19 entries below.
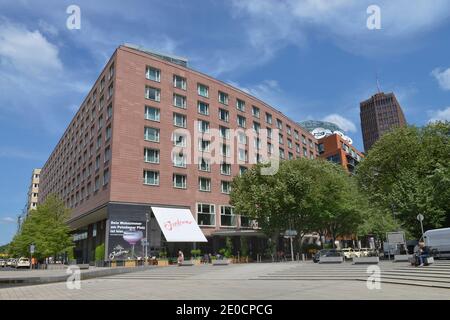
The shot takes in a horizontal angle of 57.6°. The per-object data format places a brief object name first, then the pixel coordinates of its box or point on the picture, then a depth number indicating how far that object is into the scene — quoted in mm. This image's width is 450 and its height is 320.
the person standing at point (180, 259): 37266
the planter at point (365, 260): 24938
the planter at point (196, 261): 40894
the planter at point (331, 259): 28898
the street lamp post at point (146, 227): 39191
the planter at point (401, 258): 26375
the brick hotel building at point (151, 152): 44062
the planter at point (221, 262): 35844
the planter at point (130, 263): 39694
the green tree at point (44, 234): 51250
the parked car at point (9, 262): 69350
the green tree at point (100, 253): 41625
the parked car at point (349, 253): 48812
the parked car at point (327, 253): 33025
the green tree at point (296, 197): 41875
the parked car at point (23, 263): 57306
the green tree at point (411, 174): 35250
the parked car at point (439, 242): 29219
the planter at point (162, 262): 40494
